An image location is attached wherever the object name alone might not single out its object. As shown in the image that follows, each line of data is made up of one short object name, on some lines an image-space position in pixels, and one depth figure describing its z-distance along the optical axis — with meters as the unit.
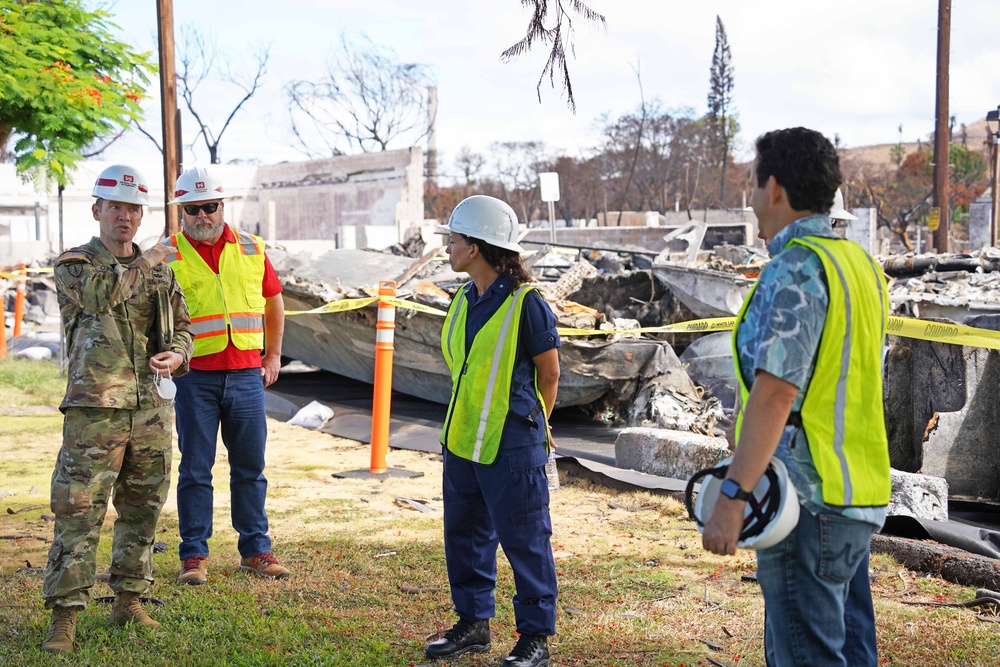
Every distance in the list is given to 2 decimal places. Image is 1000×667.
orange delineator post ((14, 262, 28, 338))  16.48
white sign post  15.25
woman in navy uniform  3.52
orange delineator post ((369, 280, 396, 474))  7.36
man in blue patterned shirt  2.23
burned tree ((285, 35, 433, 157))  49.03
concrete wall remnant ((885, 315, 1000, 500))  6.09
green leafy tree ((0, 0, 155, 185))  9.77
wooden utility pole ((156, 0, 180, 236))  11.00
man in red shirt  4.66
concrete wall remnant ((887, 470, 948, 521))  5.37
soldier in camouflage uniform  3.67
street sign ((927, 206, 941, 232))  21.27
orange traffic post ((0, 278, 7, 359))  13.91
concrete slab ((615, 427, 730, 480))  6.55
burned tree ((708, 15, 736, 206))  53.33
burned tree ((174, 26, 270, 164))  47.28
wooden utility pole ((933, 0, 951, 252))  20.73
